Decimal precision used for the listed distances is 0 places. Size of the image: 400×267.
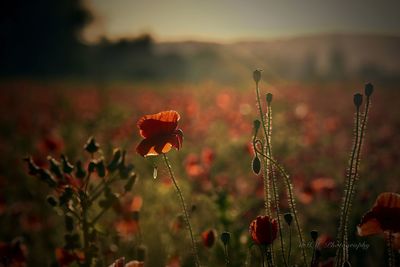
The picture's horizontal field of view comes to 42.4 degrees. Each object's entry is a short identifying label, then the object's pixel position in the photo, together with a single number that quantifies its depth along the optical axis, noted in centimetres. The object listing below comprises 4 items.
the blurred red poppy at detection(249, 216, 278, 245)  178
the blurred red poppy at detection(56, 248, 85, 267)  237
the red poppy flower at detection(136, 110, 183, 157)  202
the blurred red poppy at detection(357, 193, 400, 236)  175
